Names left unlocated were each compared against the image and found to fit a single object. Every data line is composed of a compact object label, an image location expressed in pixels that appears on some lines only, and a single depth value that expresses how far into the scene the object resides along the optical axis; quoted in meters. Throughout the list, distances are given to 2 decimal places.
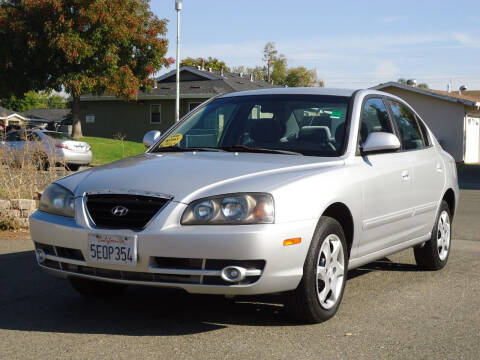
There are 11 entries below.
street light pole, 26.20
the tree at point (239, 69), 97.49
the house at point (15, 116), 75.44
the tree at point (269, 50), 89.62
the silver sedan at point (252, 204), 4.45
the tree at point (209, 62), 80.19
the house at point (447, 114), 34.91
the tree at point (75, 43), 31.33
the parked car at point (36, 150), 10.42
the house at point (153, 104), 42.12
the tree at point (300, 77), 93.50
